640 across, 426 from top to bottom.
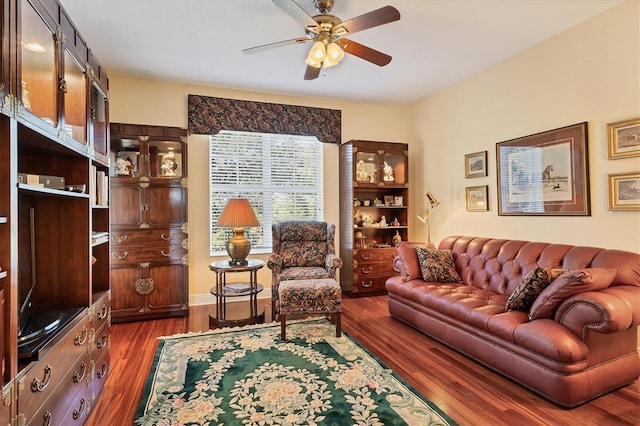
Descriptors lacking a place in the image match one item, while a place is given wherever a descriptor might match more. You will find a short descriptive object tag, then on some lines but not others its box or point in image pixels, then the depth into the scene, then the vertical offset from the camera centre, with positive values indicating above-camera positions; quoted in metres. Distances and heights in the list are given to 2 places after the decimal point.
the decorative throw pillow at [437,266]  3.50 -0.55
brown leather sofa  2.03 -0.77
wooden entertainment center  1.26 +0.00
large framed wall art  3.02 +0.38
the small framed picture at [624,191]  2.62 +0.16
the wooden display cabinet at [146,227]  3.75 -0.11
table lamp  3.76 -0.06
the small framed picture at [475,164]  4.04 +0.60
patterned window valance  4.36 +1.34
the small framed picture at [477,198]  4.04 +0.18
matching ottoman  3.16 -0.80
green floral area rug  1.99 -1.16
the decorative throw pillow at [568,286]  2.14 -0.48
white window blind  4.56 +0.54
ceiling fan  2.24 +1.33
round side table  3.59 -0.84
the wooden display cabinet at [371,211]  4.79 +0.06
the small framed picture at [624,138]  2.63 +0.58
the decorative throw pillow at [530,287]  2.41 -0.54
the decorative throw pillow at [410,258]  3.63 -0.48
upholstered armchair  4.21 -0.38
